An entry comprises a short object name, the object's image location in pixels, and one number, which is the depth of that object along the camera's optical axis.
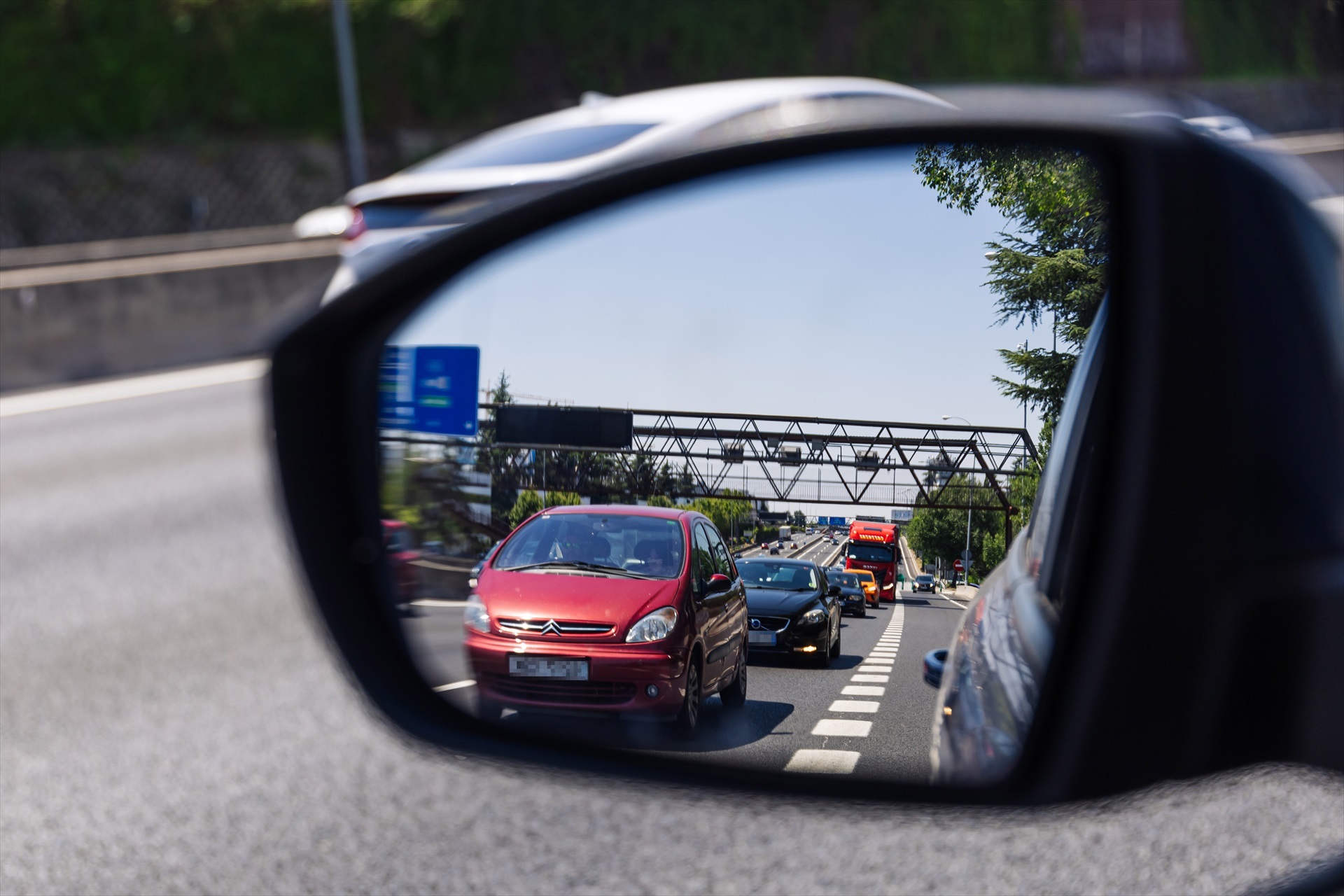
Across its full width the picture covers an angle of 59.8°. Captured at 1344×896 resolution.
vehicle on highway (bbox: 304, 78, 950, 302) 7.28
